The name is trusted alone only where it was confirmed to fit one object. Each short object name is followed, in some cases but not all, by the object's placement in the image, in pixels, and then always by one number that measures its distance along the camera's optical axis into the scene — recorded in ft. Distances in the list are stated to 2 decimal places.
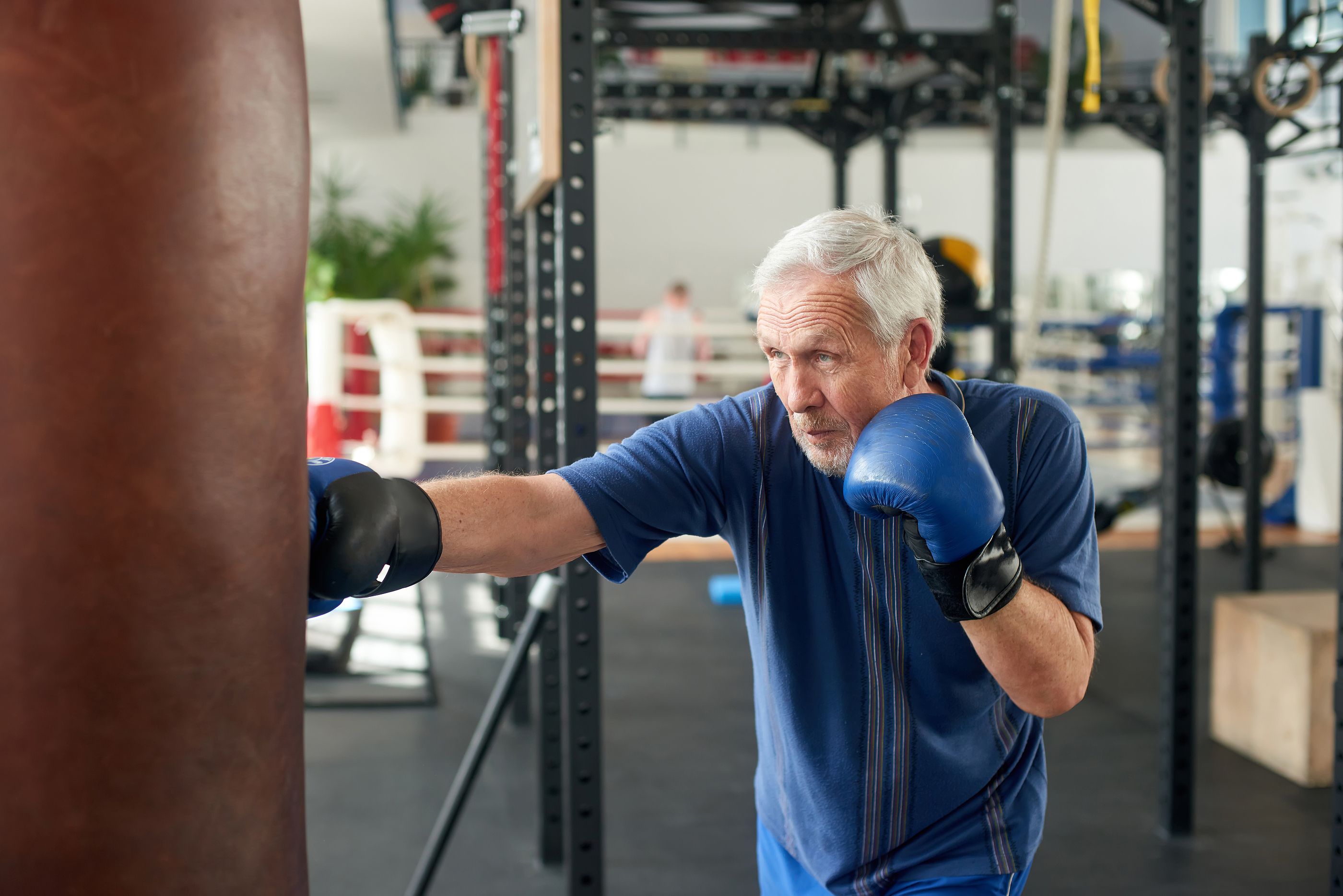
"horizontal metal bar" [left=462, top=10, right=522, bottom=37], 7.54
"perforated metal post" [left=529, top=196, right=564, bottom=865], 8.38
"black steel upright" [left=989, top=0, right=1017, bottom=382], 12.03
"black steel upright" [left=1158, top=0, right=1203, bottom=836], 9.16
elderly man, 4.42
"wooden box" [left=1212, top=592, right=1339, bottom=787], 10.35
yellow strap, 8.87
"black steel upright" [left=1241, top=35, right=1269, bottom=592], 17.67
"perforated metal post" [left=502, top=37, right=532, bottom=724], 10.85
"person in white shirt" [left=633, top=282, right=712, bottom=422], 28.76
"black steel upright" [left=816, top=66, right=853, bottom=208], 18.74
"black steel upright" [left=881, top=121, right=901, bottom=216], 17.97
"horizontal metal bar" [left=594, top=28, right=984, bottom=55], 15.01
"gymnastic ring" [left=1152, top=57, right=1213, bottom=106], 15.44
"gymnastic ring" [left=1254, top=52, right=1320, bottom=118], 14.17
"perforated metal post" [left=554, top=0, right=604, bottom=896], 6.31
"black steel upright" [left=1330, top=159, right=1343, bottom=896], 6.07
